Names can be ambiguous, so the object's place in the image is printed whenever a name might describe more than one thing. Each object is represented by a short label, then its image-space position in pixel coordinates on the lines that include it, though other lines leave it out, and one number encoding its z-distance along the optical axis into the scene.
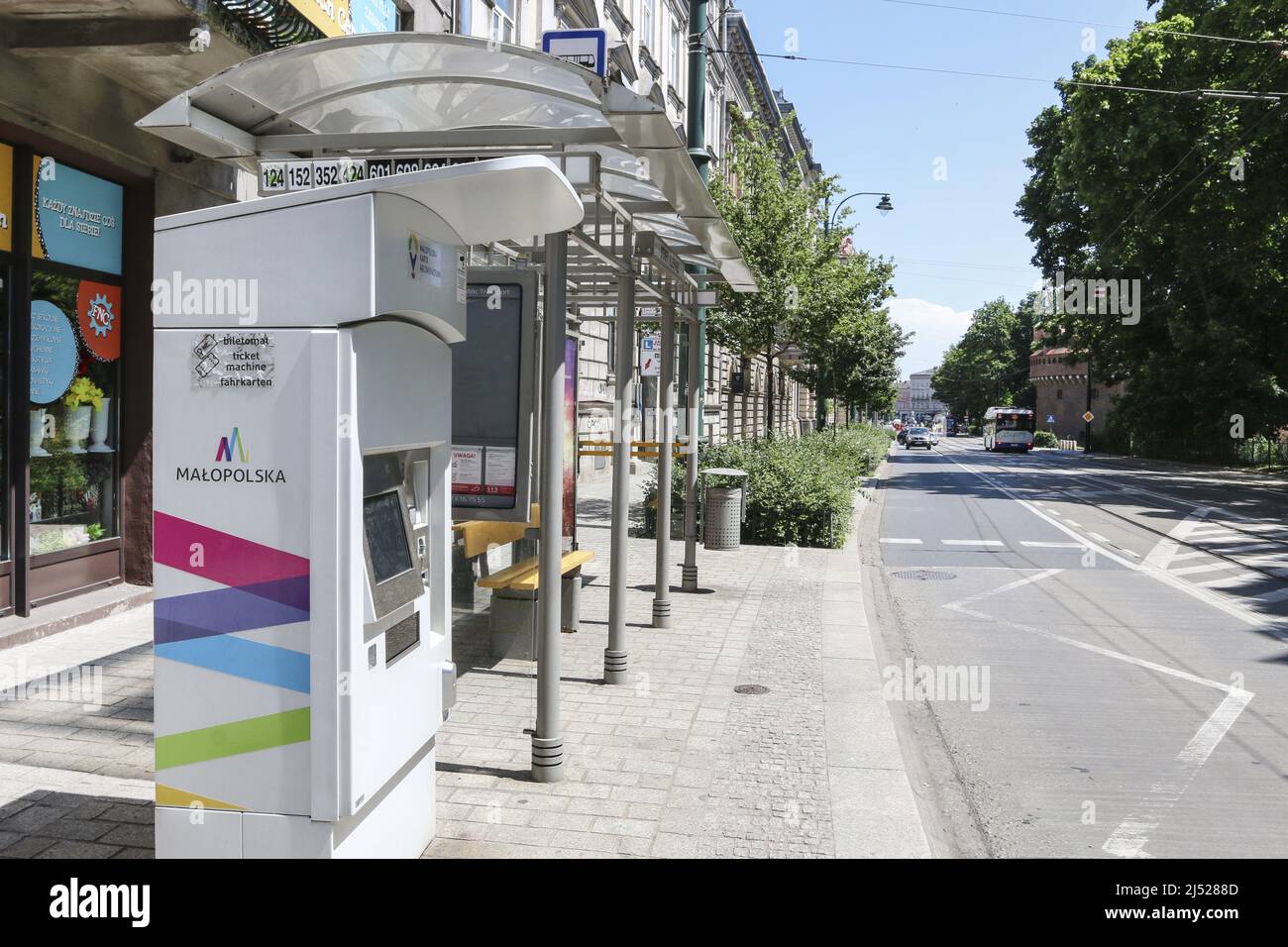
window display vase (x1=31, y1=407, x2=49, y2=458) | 8.16
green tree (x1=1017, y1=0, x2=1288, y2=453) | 25.84
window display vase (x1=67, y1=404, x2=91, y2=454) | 8.62
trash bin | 14.09
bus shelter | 4.59
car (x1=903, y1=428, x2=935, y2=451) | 70.94
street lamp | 40.66
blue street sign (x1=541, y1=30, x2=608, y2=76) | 9.27
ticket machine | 3.23
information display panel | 5.70
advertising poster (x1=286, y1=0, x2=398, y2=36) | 9.00
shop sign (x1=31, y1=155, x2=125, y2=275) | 8.10
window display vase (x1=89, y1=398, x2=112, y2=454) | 8.95
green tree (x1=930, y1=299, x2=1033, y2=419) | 107.30
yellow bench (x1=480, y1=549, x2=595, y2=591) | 7.43
